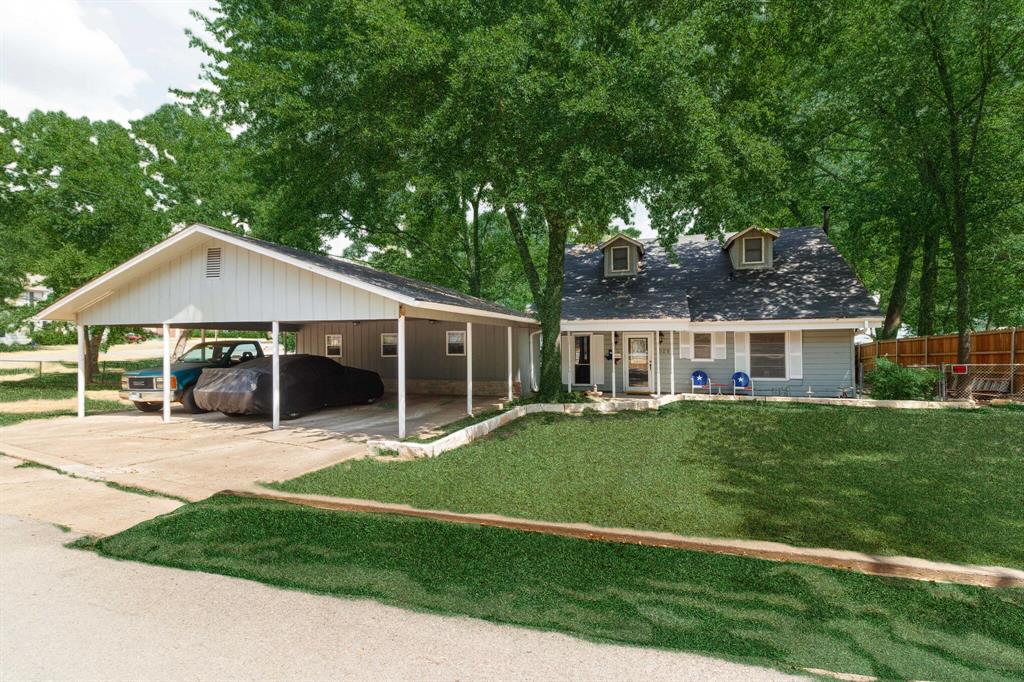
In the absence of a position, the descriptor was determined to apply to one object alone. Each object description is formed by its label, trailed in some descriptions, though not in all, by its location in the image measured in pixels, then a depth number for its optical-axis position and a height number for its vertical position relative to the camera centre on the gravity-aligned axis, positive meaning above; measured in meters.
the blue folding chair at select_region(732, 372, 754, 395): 16.91 -1.04
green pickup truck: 13.12 -0.46
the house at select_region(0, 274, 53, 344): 51.97 +6.82
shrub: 14.15 -0.89
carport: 10.26 +1.35
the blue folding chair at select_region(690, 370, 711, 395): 17.30 -0.99
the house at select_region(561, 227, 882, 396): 16.36 +1.10
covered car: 11.90 -0.78
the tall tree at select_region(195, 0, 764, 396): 11.34 +6.09
